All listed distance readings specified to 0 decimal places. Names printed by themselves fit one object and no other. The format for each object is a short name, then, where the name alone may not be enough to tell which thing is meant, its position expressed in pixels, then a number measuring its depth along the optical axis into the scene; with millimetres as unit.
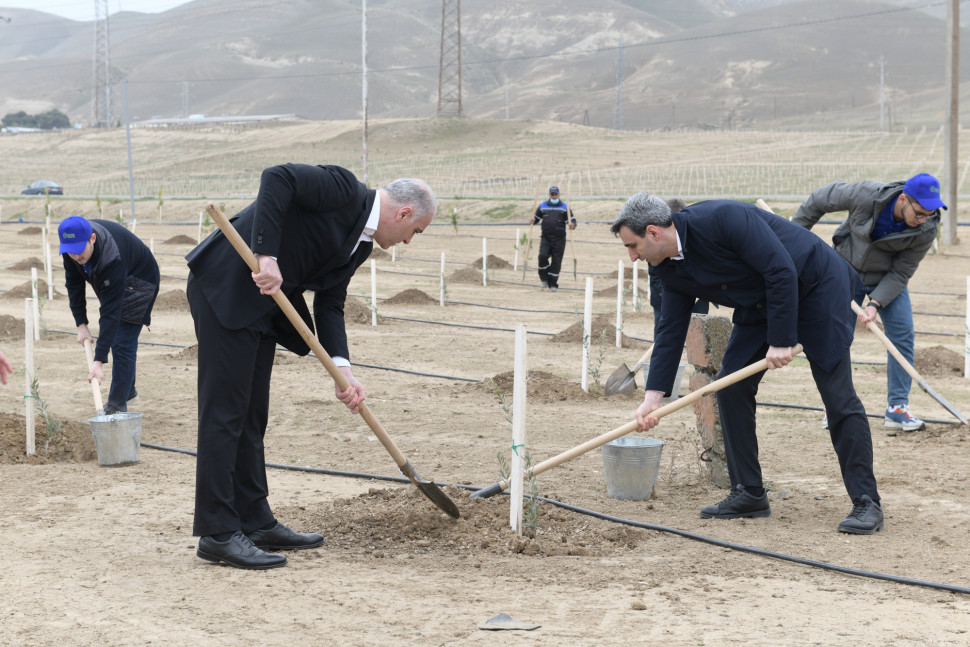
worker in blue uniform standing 17297
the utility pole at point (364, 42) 35191
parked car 46062
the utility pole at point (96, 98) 72312
